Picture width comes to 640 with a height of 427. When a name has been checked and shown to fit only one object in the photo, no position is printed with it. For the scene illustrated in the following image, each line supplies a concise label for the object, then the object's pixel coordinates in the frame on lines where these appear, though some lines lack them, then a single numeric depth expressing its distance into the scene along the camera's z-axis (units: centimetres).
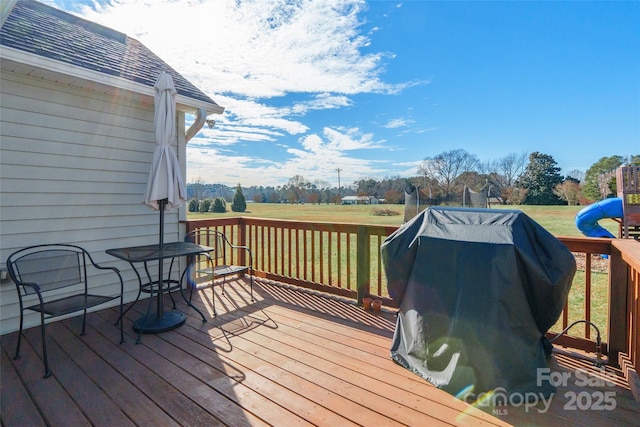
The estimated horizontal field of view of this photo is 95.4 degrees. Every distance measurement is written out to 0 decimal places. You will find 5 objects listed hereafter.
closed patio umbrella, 295
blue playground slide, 823
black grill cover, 189
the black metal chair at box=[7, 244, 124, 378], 237
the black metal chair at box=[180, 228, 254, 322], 405
